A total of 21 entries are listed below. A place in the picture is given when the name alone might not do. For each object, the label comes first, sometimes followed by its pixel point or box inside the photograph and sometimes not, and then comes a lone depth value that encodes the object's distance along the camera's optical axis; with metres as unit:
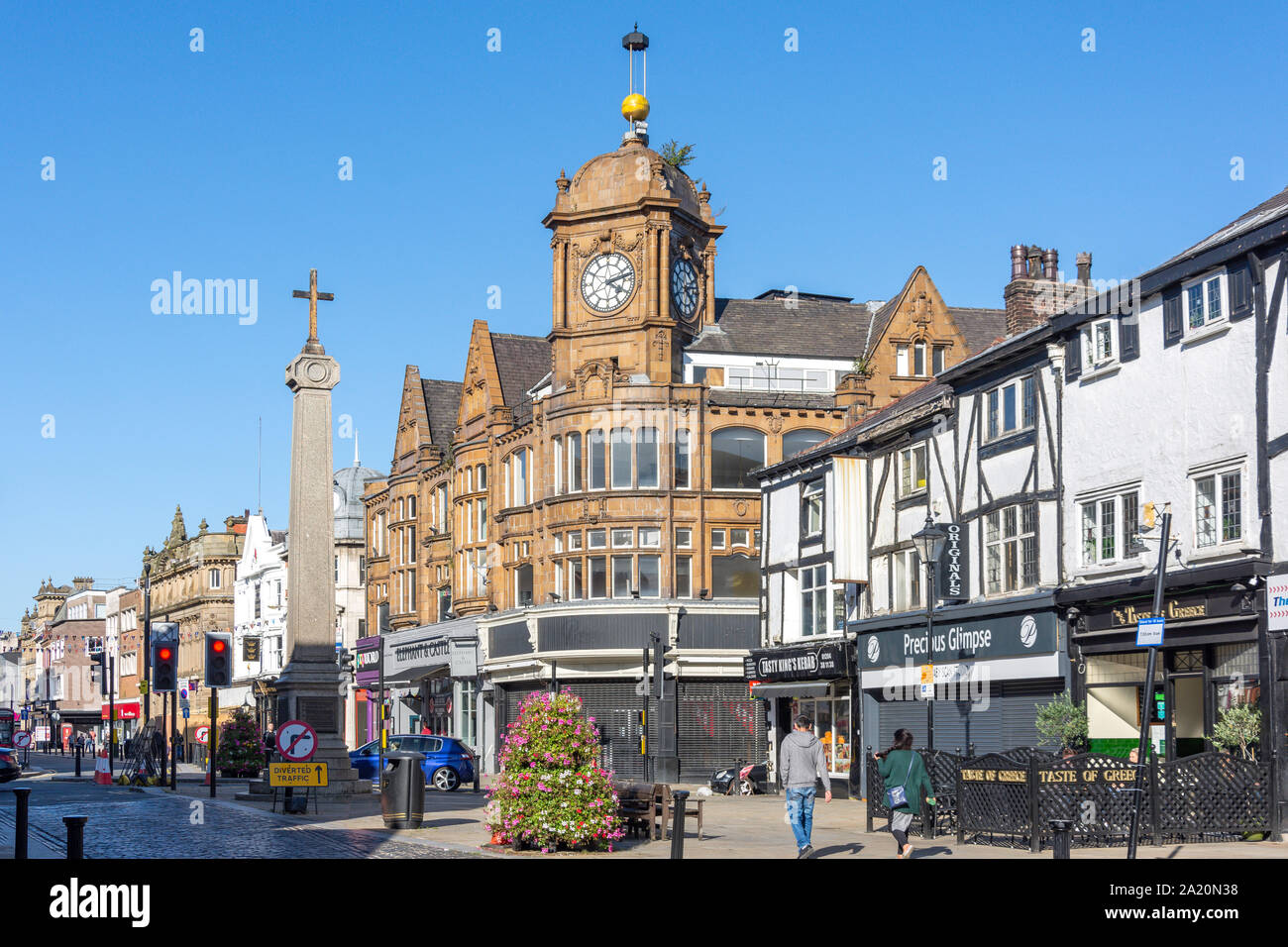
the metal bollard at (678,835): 16.22
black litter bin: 24.69
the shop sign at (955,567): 33.38
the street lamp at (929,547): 28.05
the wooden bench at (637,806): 23.78
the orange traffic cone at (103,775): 45.68
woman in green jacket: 19.16
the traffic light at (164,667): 36.41
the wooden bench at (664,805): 23.64
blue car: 43.09
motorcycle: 41.16
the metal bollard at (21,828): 14.41
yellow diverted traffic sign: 28.11
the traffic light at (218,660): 31.80
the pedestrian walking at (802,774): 19.53
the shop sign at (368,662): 72.12
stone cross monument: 33.41
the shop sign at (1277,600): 23.56
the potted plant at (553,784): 20.73
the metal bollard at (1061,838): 13.43
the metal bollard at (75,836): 13.08
